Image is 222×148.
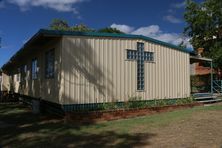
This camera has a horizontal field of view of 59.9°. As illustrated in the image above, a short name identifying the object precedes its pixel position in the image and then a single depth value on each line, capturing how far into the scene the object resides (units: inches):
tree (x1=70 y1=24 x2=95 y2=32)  1150.3
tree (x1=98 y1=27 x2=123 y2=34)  1018.0
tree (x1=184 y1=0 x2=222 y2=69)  642.3
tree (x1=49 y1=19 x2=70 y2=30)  1367.6
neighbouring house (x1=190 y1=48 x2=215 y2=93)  460.6
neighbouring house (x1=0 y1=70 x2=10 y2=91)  894.7
